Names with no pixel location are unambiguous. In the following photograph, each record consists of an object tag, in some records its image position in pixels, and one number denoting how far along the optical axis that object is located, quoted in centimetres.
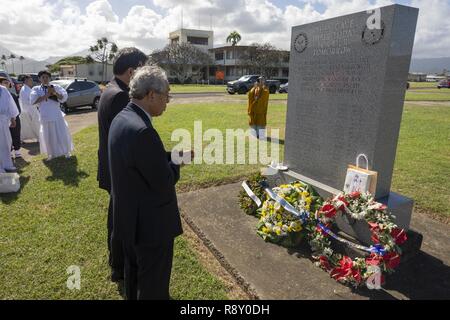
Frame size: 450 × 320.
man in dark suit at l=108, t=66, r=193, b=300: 190
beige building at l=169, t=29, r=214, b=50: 7662
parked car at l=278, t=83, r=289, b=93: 3328
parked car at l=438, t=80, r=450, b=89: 4475
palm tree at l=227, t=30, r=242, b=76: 7188
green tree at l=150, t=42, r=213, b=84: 5469
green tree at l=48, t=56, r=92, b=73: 7676
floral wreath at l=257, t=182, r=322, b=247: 335
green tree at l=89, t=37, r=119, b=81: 6483
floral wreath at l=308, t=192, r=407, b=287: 272
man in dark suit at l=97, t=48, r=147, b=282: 271
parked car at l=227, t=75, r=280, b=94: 2916
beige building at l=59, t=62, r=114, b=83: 6275
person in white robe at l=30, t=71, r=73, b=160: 641
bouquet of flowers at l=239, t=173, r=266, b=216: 416
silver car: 1510
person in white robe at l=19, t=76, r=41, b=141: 867
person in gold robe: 971
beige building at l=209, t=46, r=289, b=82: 6050
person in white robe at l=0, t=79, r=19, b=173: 580
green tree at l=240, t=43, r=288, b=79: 5556
